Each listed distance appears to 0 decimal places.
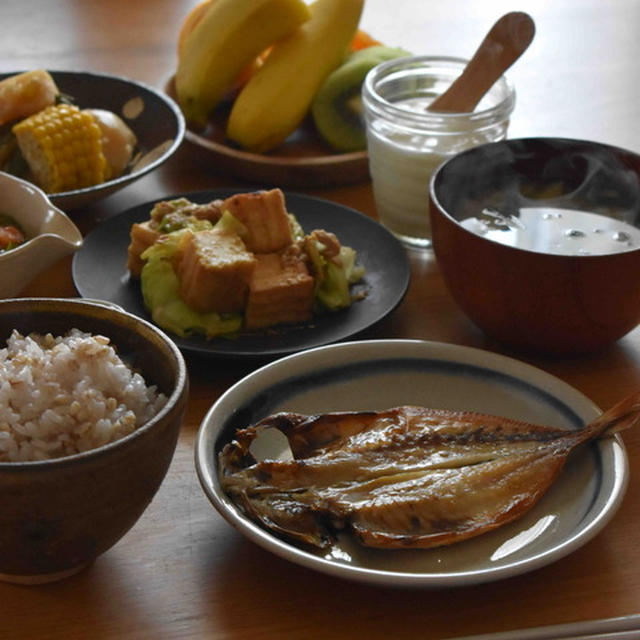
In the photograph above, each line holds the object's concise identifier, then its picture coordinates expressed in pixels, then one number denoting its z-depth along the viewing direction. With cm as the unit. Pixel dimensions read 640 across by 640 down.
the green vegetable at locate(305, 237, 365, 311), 108
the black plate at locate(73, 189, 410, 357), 104
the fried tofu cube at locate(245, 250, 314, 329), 105
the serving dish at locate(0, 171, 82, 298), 103
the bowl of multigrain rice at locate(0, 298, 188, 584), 79
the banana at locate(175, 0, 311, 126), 132
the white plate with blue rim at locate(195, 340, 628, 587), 84
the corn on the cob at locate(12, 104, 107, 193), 119
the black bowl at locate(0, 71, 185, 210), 126
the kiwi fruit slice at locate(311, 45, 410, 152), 133
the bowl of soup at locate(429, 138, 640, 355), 100
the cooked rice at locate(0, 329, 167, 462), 83
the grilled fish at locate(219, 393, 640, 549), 86
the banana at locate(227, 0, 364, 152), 131
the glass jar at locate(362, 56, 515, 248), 116
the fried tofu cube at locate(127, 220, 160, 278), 109
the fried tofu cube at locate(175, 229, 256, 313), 104
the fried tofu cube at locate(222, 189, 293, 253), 108
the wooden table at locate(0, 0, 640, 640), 85
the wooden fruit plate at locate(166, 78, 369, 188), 127
